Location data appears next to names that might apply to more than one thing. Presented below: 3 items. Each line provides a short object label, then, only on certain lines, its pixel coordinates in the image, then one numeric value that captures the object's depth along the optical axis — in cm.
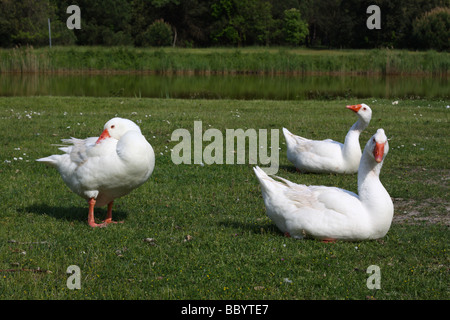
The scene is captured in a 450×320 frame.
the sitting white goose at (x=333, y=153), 1027
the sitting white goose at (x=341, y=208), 629
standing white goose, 671
